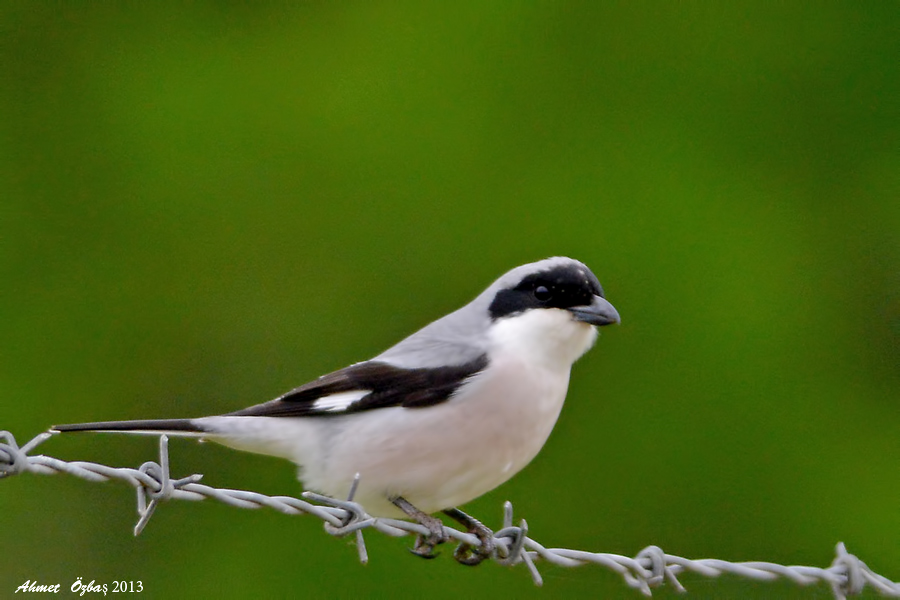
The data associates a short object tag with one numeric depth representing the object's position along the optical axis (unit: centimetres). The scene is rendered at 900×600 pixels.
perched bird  604
